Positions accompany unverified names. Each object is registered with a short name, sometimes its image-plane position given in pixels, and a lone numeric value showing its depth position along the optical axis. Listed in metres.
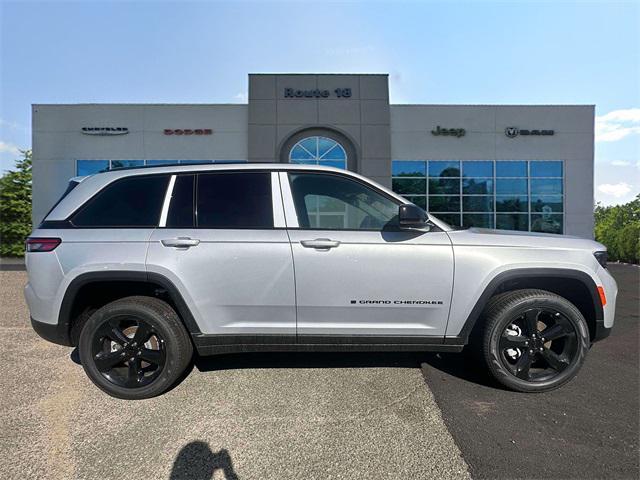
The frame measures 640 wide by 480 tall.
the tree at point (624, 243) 16.02
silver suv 2.81
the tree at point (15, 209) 19.19
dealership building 16.20
